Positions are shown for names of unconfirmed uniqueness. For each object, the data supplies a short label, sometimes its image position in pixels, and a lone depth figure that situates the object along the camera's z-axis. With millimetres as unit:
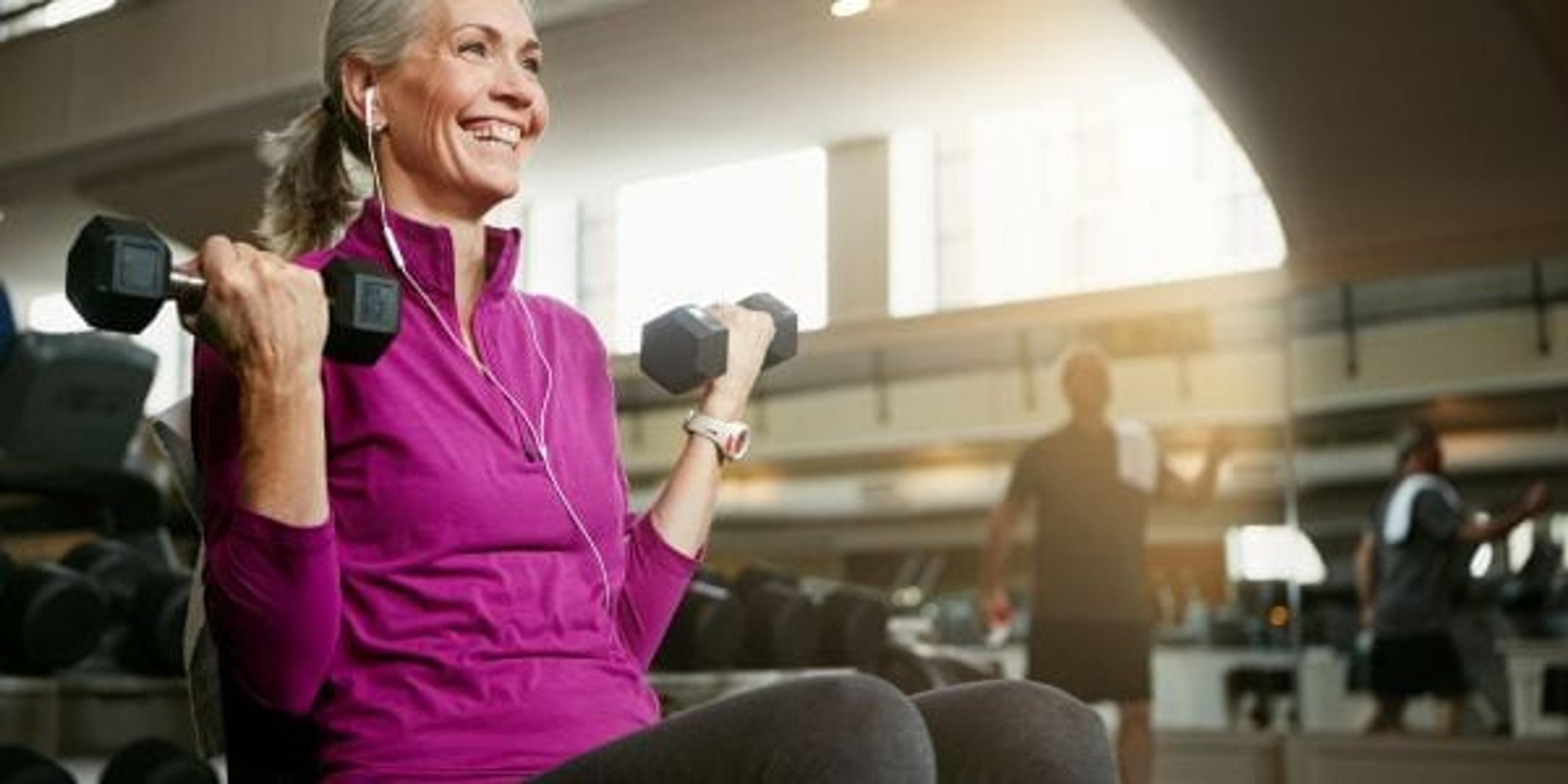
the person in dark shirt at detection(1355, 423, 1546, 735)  4449
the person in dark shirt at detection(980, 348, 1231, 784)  3693
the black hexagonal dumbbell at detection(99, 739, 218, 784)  2414
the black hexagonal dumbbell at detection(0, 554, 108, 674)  2551
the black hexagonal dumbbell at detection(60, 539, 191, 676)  2791
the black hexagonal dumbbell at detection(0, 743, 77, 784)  2195
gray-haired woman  890
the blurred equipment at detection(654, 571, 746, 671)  3471
